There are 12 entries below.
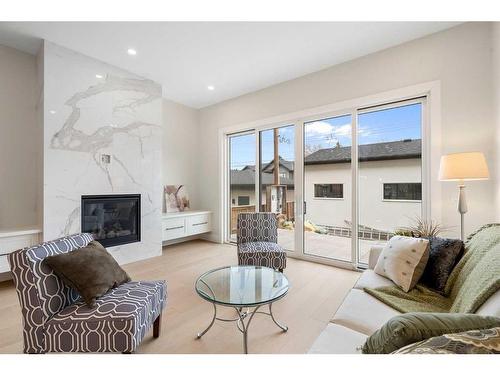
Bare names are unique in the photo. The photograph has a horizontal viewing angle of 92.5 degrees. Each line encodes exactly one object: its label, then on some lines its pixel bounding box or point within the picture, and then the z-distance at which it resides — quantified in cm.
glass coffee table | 159
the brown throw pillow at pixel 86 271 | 147
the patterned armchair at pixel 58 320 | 136
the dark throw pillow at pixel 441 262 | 164
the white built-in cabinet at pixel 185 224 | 429
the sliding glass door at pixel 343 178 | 300
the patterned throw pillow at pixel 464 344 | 65
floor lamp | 202
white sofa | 111
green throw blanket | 116
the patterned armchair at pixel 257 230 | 325
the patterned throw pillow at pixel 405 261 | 170
